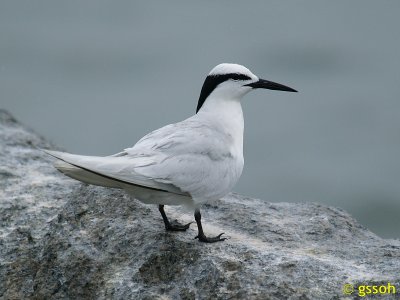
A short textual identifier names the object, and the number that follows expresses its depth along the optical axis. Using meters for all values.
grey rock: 8.99
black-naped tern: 9.30
